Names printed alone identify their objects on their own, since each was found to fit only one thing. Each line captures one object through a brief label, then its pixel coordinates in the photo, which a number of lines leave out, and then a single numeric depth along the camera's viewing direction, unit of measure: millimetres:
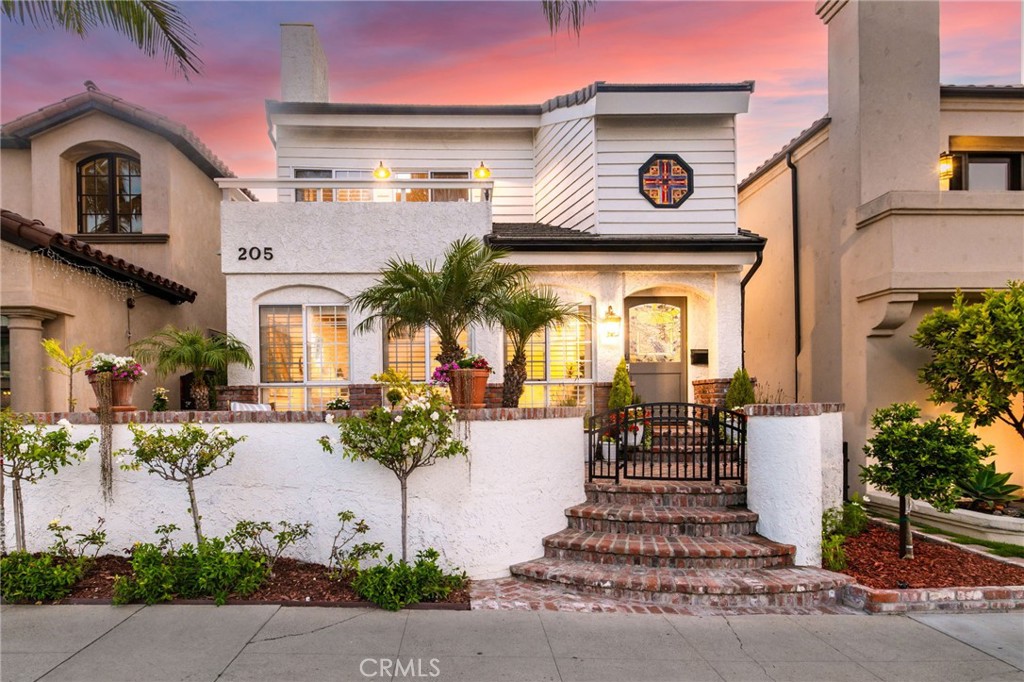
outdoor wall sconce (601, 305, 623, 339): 10023
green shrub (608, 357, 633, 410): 9273
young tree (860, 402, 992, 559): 5746
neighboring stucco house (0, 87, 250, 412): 10281
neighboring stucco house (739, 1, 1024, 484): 8102
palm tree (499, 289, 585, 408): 7230
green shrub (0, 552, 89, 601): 5176
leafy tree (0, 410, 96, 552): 5414
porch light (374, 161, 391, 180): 11555
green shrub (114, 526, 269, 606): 5160
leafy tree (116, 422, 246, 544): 5453
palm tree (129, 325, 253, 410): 8195
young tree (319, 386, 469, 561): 5383
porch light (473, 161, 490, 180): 11828
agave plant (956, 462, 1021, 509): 7148
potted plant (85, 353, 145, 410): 6004
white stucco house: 9697
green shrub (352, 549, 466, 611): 5152
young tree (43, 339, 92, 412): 6016
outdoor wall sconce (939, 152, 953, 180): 9305
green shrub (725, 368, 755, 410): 9211
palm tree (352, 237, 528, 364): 6582
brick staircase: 5320
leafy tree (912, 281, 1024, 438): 6734
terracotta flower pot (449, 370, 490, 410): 6102
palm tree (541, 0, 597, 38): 5520
